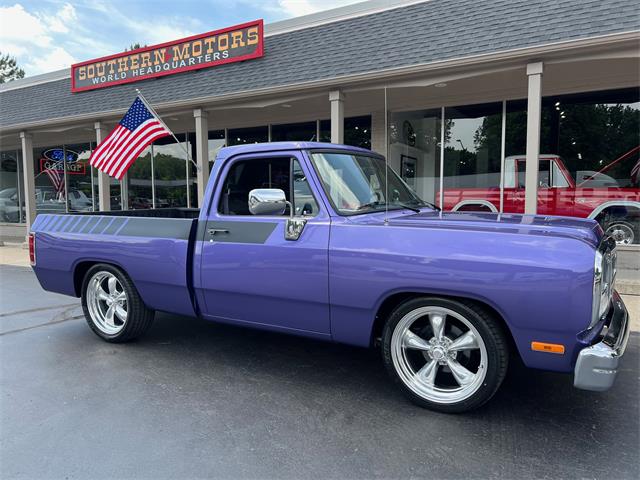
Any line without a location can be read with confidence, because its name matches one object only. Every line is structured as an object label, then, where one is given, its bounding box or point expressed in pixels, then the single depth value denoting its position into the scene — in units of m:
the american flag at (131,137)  8.10
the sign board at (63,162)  16.92
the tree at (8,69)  50.97
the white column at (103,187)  12.29
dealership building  7.12
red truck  8.77
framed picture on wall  11.04
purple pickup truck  2.78
